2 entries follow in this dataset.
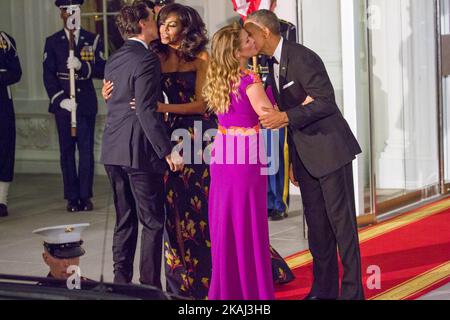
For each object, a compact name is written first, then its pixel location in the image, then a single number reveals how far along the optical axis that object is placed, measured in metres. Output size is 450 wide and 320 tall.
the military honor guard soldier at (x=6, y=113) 9.09
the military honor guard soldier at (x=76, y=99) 9.45
